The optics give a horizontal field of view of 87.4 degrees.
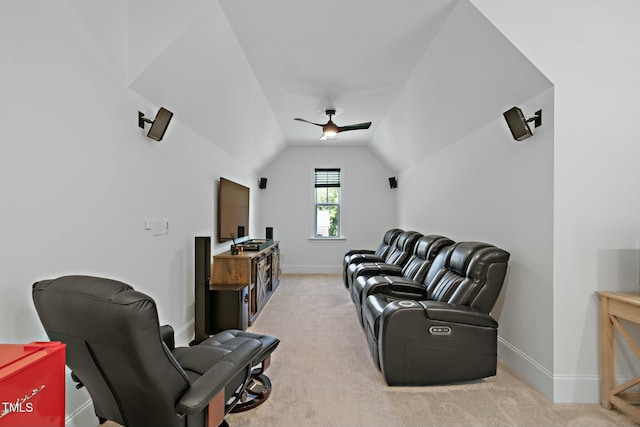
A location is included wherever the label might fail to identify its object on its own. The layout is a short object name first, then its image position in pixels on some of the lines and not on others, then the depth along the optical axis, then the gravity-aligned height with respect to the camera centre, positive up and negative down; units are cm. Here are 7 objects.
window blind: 773 +91
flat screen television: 441 +8
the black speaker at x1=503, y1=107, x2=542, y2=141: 245 +73
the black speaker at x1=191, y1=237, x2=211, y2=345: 330 -67
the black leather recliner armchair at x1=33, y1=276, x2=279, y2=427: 120 -56
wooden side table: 206 -81
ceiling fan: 473 +128
